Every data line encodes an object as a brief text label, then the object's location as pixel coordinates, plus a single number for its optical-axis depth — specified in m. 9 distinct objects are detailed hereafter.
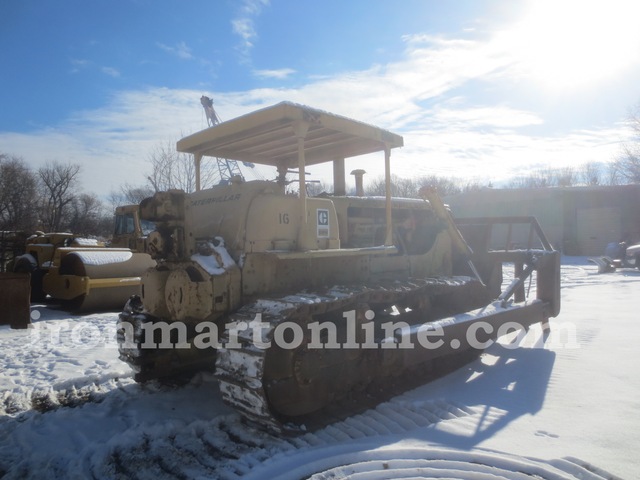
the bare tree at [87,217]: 47.25
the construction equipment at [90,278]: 9.86
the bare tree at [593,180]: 60.16
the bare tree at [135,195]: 31.25
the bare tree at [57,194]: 52.16
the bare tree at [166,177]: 18.17
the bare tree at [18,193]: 28.95
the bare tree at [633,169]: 34.31
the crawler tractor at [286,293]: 3.83
